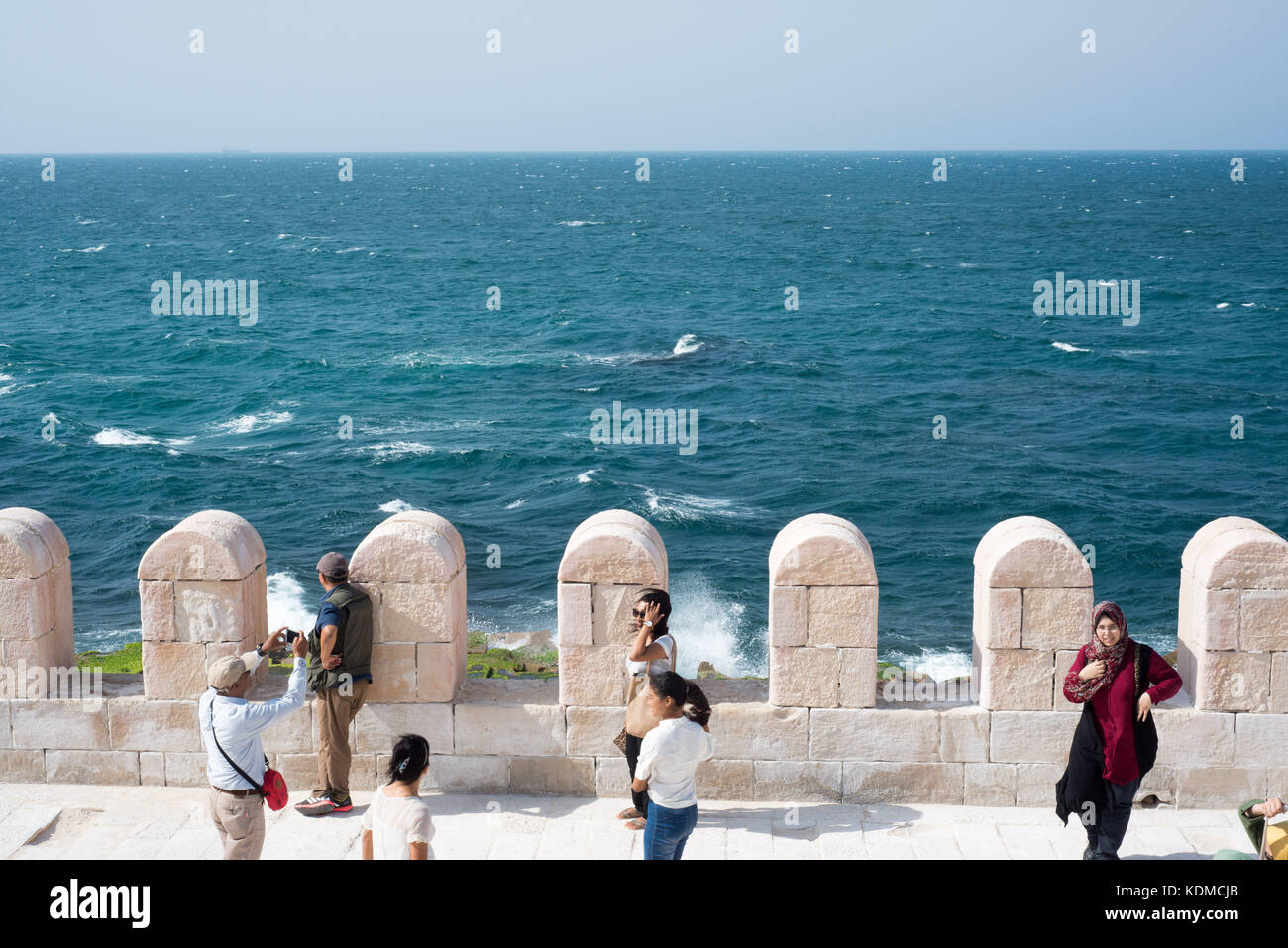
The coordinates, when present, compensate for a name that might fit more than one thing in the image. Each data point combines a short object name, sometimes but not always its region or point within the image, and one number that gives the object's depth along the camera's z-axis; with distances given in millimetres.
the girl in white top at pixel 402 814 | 5297
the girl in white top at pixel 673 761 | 5934
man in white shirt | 6172
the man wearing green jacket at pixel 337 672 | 7426
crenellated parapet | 7328
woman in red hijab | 6488
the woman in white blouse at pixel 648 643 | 7137
